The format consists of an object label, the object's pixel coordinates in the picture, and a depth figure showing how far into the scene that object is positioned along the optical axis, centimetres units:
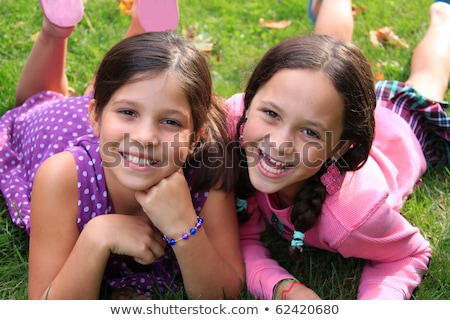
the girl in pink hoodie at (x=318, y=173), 188
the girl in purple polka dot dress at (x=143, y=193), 184
